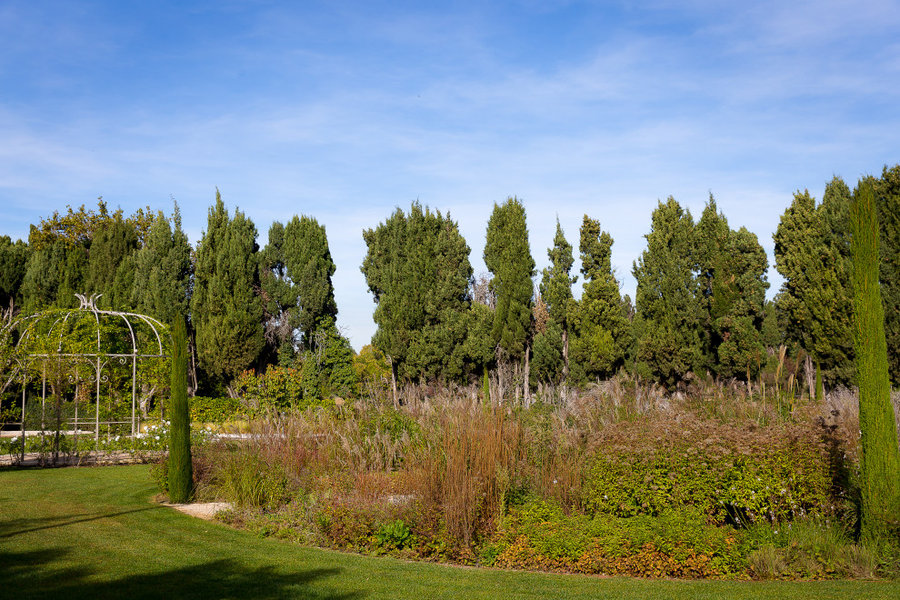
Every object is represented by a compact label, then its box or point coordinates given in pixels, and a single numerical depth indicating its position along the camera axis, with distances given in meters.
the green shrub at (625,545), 6.50
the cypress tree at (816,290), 19.55
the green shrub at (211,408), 20.44
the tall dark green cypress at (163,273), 25.52
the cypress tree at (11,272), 29.66
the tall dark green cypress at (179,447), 10.12
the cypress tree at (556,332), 24.67
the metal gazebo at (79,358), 14.98
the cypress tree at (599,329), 23.53
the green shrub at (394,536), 7.42
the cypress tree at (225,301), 24.23
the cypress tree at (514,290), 24.42
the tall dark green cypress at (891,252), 18.28
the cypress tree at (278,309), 25.42
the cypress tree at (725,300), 21.64
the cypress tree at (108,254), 28.50
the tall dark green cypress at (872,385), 6.52
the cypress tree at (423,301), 23.80
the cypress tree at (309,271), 25.62
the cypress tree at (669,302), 22.41
